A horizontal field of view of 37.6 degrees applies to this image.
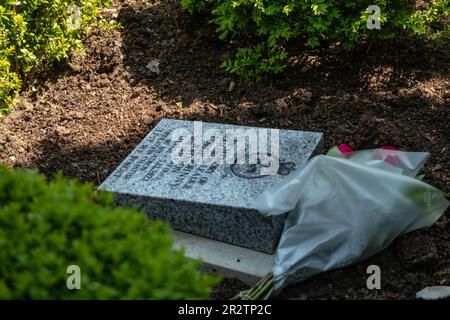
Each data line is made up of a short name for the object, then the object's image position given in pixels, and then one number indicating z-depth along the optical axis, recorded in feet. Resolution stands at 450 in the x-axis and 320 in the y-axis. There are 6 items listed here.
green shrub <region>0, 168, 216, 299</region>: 7.83
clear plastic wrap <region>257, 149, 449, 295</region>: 11.74
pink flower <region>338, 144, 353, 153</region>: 13.46
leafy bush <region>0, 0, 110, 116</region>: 15.81
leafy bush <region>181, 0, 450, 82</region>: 15.90
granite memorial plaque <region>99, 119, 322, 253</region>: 12.13
